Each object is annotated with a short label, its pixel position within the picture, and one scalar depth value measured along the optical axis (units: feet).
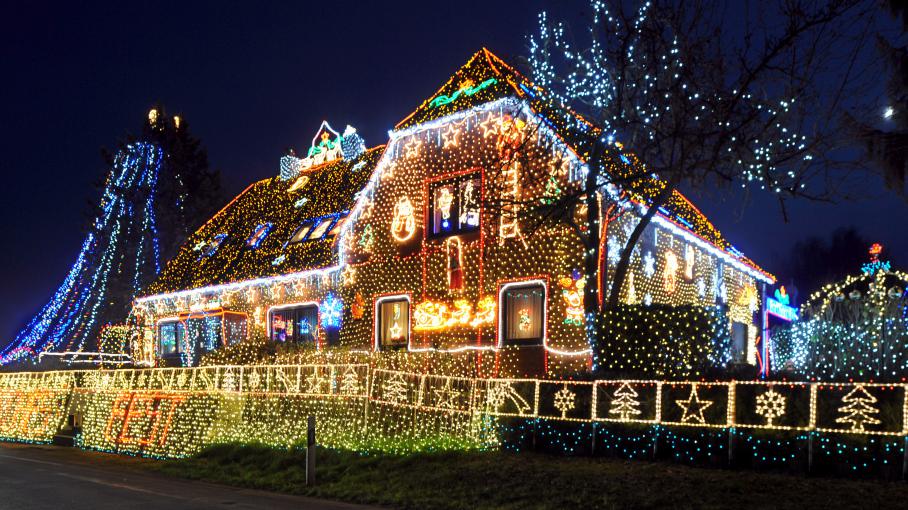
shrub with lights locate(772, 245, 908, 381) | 40.11
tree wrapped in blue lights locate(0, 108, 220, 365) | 102.22
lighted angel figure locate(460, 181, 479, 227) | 63.21
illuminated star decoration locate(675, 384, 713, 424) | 36.81
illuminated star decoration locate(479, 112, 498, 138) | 62.75
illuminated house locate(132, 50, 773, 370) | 58.80
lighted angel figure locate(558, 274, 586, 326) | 56.70
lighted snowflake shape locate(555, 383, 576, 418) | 41.52
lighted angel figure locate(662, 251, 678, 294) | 69.10
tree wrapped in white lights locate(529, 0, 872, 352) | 40.52
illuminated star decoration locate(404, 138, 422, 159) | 68.49
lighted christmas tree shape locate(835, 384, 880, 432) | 32.30
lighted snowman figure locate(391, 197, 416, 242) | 67.77
